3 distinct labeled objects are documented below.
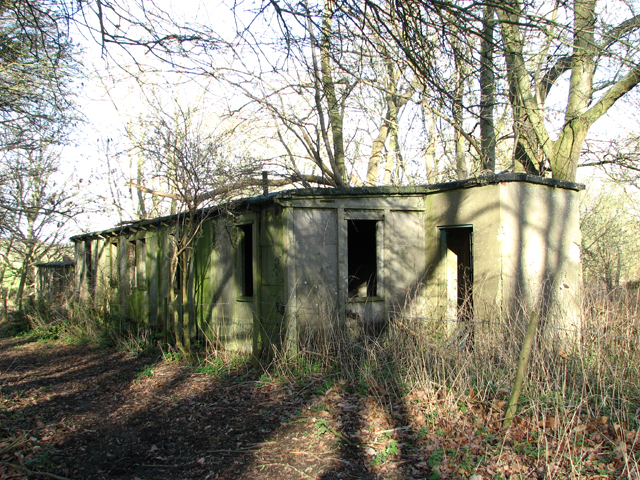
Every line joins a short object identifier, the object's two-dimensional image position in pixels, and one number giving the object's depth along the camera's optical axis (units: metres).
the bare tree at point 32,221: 12.02
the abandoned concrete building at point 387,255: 7.72
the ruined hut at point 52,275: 17.45
